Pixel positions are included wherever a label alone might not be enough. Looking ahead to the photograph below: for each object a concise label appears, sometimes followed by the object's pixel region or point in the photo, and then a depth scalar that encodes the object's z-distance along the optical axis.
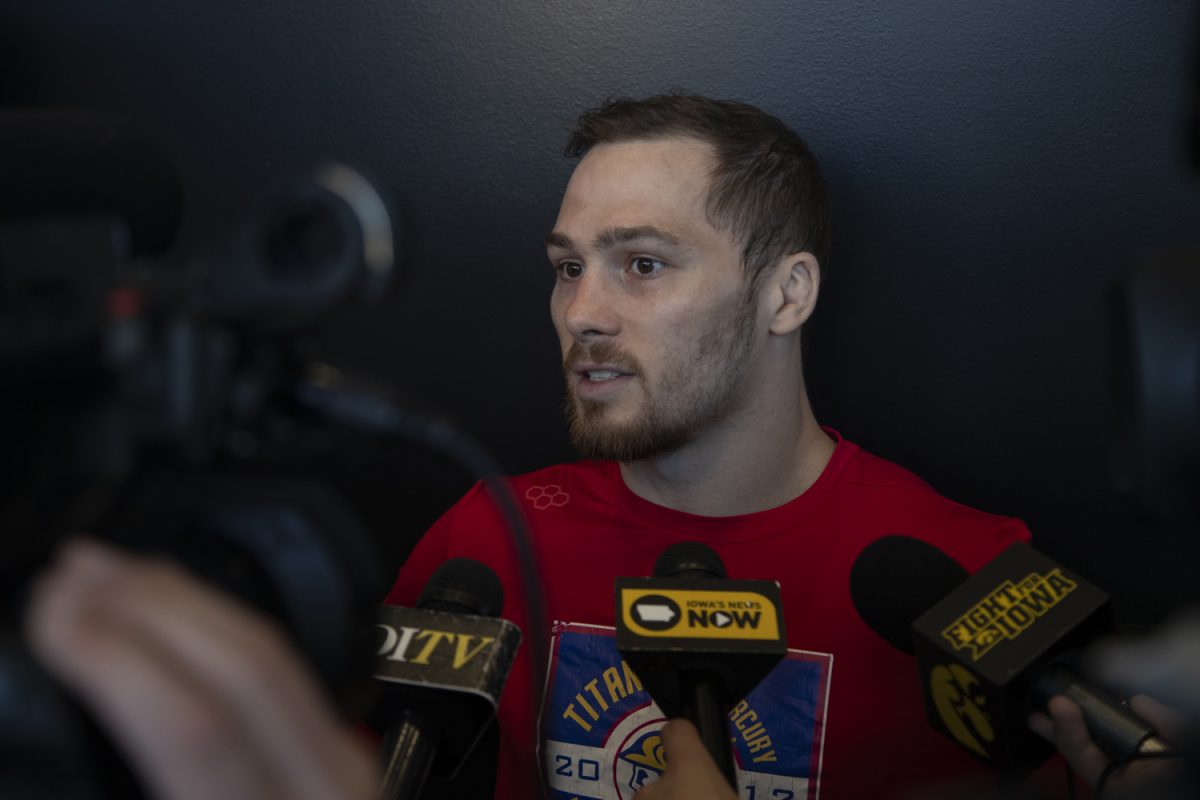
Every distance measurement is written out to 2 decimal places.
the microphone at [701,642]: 0.88
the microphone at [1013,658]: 0.97
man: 1.34
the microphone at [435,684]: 0.82
